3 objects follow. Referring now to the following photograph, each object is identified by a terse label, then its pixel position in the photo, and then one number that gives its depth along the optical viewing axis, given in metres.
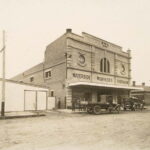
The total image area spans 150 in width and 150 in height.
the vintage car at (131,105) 27.75
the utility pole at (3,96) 17.92
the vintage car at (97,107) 21.52
